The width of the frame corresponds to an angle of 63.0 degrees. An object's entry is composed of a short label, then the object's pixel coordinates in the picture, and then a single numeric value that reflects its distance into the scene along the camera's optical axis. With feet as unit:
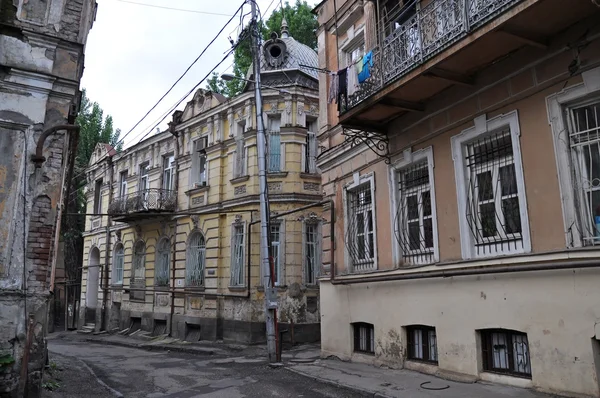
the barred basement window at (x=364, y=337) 33.94
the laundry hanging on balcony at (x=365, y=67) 30.89
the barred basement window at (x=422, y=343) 28.32
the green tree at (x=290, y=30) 91.61
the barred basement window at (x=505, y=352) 22.75
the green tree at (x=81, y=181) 97.40
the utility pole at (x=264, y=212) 37.50
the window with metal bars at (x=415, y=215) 29.78
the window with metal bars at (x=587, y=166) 20.35
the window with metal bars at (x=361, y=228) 35.27
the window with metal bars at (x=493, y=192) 24.23
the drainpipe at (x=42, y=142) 24.02
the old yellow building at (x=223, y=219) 55.98
